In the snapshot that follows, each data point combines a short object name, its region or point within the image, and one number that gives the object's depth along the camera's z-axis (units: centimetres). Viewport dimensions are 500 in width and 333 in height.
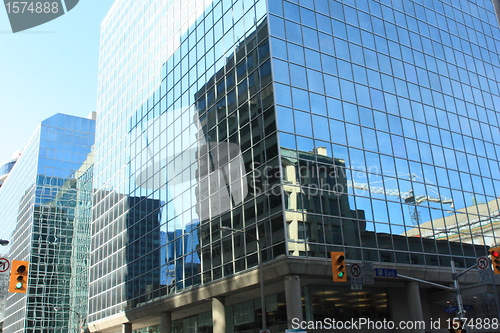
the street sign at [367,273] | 2384
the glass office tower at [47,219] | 8069
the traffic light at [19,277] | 1978
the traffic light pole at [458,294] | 2562
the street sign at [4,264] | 1945
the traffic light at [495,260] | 2267
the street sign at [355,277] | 2381
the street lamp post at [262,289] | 2659
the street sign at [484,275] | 2480
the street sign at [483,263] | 2411
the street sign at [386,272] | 2784
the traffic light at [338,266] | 2189
